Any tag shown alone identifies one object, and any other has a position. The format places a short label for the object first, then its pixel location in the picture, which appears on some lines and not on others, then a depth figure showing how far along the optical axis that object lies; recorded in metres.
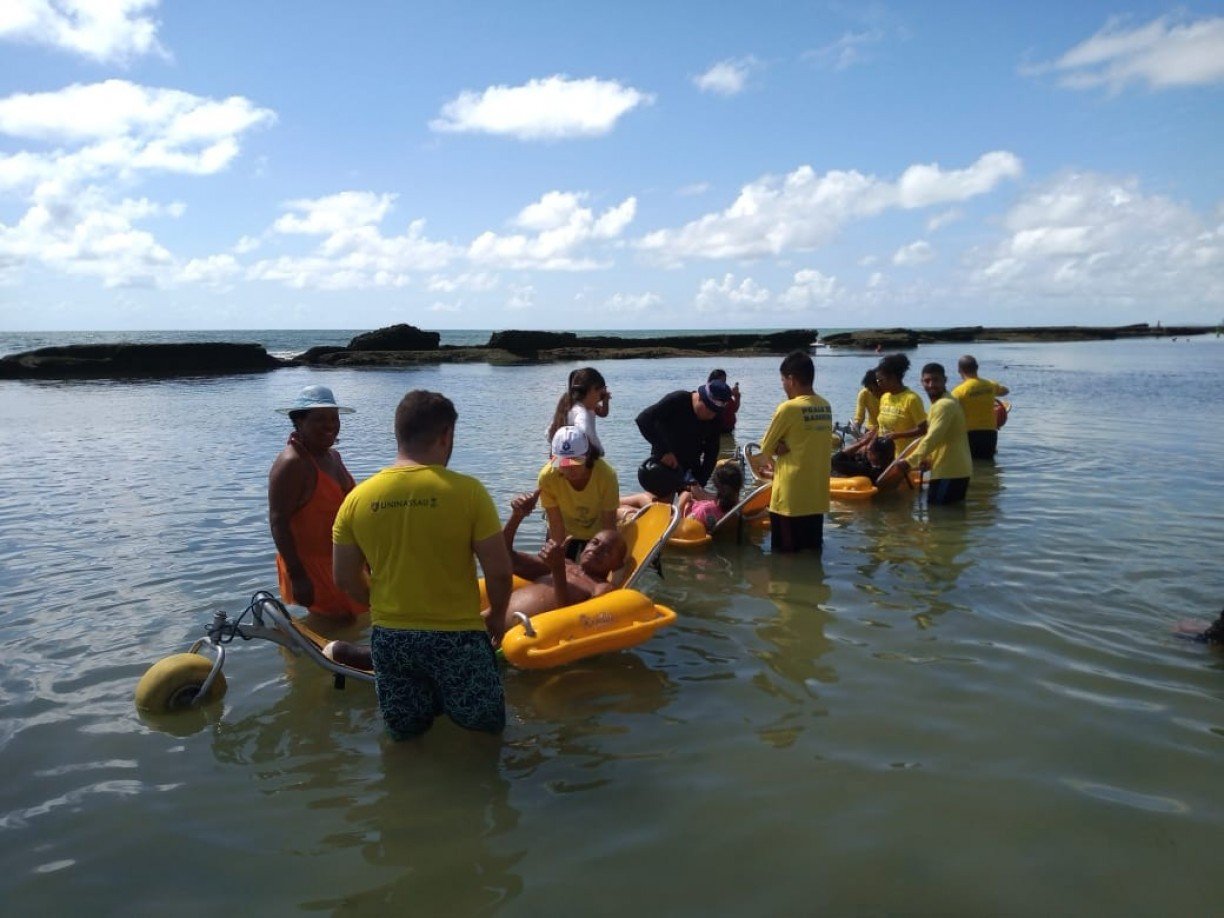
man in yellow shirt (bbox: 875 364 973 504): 9.54
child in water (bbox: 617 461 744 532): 8.60
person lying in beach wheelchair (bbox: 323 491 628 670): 5.60
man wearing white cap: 6.09
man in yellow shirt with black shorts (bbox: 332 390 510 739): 3.60
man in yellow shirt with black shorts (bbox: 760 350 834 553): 7.42
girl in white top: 6.93
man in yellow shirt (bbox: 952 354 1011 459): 12.45
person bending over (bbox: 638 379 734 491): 8.71
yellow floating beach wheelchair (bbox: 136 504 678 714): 4.84
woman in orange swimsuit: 5.36
